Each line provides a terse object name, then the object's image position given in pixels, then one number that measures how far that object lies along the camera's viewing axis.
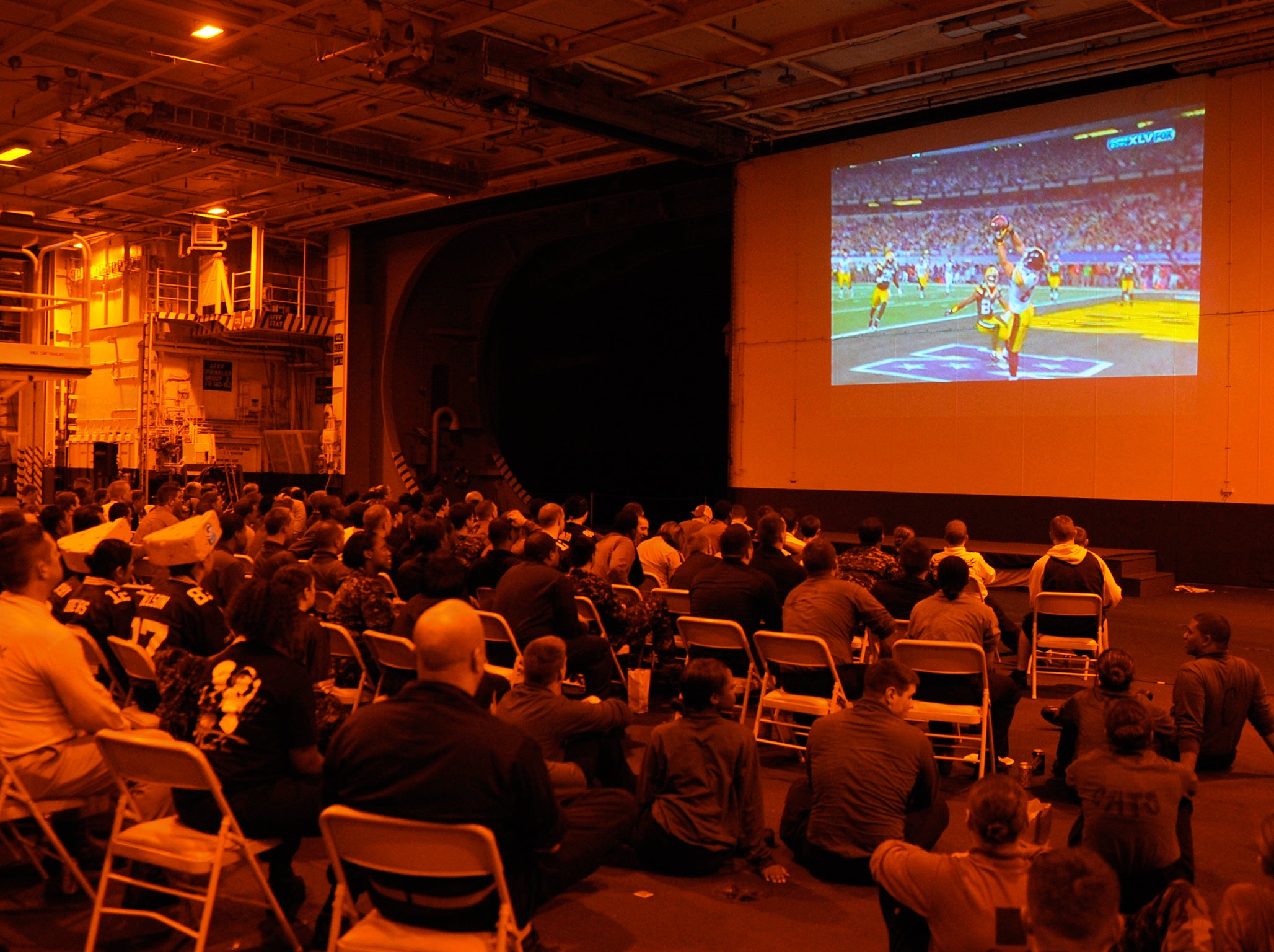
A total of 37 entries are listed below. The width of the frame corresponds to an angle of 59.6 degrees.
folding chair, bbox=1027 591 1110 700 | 6.72
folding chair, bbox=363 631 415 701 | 4.77
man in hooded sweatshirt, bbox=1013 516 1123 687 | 7.14
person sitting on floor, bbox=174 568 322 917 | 3.19
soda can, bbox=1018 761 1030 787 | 4.96
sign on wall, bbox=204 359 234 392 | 20.97
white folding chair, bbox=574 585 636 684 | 6.12
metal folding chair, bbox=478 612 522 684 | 5.27
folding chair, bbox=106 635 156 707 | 4.15
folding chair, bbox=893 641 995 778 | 4.92
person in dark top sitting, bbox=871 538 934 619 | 5.89
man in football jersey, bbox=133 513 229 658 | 4.41
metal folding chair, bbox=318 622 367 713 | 5.18
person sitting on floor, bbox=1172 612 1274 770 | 4.80
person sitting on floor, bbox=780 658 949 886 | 3.69
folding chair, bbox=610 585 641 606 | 6.54
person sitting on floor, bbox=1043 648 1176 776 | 4.25
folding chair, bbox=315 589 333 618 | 6.21
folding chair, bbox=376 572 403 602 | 5.89
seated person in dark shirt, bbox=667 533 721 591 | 6.53
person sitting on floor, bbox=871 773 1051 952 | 2.49
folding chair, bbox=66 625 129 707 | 4.58
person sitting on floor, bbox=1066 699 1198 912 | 3.22
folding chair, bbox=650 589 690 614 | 6.36
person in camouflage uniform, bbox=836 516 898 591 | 6.68
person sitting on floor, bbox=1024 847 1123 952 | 1.96
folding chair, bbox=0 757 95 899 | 3.44
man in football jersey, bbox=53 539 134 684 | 5.07
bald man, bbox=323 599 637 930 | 2.58
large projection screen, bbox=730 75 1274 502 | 11.20
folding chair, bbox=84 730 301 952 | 2.88
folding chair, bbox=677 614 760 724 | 5.48
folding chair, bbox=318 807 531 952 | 2.48
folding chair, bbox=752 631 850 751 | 5.04
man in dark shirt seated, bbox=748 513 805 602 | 6.16
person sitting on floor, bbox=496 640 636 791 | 3.89
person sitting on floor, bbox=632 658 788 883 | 3.89
